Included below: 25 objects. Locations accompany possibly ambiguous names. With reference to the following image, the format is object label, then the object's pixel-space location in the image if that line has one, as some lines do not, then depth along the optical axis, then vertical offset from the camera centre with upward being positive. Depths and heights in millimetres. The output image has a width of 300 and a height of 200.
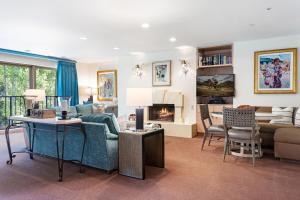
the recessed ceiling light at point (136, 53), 6812 +1435
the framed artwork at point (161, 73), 6402 +747
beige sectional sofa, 3398 -740
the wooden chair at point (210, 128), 3995 -596
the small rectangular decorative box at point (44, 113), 3219 -238
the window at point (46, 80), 7242 +642
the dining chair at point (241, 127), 3303 -484
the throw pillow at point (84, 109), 5637 -307
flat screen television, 5523 +315
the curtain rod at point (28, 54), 5990 +1346
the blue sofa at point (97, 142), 2918 -648
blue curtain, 7484 +630
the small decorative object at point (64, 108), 3078 -162
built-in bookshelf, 5711 +970
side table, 2791 -741
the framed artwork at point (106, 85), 8203 +504
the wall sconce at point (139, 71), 6889 +873
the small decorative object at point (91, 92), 8211 +225
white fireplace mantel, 6074 -50
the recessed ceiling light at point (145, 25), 4031 +1405
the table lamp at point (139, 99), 3066 -24
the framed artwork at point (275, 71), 4840 +608
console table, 2832 -442
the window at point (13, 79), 6281 +576
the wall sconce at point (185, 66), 6098 +905
